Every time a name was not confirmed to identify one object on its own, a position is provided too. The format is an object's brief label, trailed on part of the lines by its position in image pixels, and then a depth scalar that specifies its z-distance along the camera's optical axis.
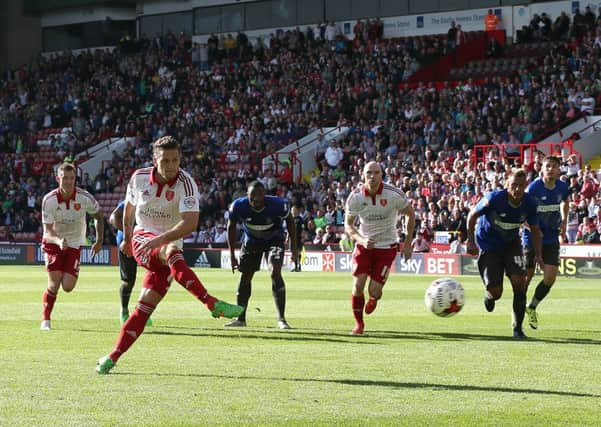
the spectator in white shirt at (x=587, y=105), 41.66
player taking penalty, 10.83
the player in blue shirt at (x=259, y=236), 17.06
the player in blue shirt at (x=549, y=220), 17.17
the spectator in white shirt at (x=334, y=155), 46.19
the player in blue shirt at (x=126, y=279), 17.22
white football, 15.20
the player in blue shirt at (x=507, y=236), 15.51
